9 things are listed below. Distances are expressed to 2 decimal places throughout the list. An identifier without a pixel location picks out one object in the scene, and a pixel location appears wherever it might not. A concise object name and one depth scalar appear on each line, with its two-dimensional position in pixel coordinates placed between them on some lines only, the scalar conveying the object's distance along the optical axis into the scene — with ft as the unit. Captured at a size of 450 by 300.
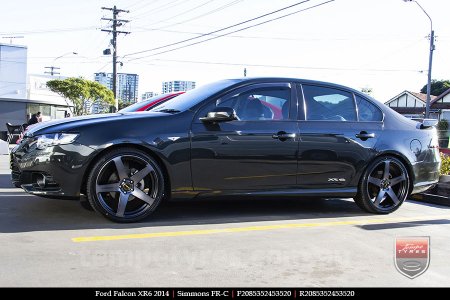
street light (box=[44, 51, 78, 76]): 295.54
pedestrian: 55.89
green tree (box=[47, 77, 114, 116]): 146.72
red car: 23.10
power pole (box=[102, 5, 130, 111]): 111.45
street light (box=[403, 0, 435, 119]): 92.84
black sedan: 15.19
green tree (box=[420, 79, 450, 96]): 230.81
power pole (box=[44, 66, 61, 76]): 295.73
